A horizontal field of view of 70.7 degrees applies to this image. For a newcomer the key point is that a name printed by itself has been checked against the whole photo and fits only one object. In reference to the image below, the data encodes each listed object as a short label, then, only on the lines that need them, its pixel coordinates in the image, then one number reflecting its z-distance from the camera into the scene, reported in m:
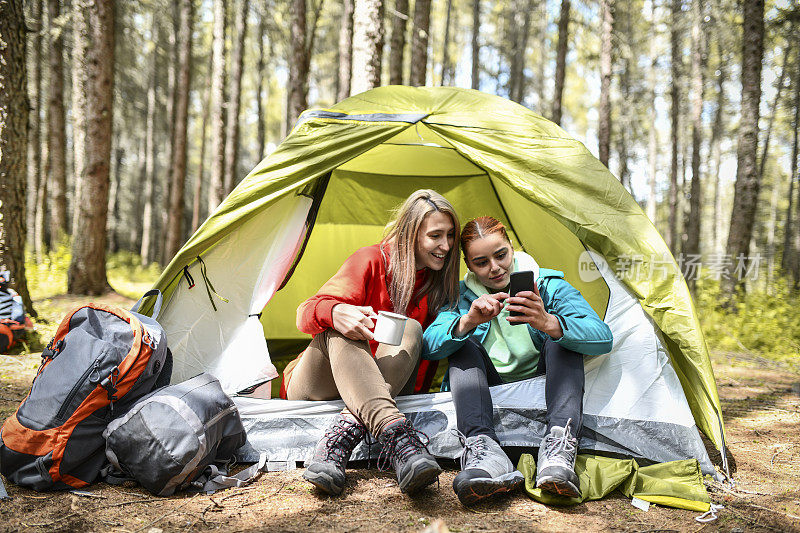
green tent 2.36
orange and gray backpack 1.88
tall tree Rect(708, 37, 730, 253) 14.12
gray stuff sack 1.91
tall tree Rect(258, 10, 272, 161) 12.05
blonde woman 1.98
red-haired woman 1.94
